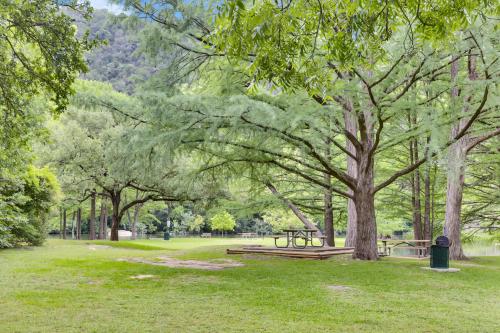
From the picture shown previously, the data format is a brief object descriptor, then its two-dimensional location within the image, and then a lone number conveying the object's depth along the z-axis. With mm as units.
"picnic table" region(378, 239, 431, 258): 16245
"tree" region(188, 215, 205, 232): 59022
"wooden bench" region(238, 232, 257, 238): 59003
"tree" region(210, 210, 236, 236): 53878
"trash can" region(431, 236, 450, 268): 11695
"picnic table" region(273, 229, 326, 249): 14502
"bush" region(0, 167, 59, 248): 15422
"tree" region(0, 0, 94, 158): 7195
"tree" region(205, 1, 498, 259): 4703
